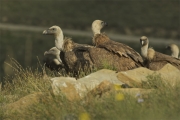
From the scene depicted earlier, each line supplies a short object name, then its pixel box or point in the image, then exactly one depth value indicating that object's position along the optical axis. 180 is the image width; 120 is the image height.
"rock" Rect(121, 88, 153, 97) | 16.96
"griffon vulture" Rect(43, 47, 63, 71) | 33.04
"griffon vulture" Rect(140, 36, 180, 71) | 24.01
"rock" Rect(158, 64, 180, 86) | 18.05
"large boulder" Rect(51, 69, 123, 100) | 17.91
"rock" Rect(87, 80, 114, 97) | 17.72
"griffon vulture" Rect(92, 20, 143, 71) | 23.44
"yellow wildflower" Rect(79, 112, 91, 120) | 15.33
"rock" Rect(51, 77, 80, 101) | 17.75
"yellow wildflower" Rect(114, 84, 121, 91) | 17.06
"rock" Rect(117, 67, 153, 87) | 18.86
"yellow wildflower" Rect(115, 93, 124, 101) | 15.65
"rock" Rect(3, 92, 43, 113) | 18.04
